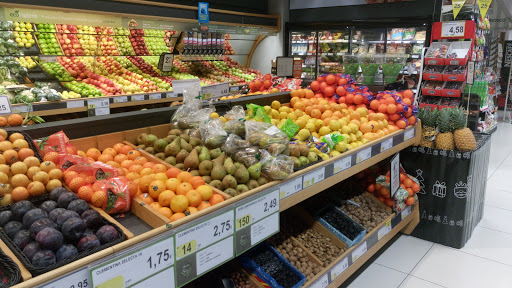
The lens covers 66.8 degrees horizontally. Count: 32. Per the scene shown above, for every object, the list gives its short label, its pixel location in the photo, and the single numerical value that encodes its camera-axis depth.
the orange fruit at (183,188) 1.63
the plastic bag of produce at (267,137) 2.03
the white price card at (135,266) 1.13
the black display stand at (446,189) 3.23
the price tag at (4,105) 2.85
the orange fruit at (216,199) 1.62
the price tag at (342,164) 2.31
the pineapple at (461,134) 3.20
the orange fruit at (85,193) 1.45
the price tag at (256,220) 1.64
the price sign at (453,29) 6.56
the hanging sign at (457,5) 6.40
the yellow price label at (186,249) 1.38
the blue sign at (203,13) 6.85
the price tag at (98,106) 5.04
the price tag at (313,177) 2.06
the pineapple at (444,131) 3.29
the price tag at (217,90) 3.74
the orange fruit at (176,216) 1.49
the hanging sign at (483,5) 6.36
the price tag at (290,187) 1.90
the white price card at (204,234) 1.38
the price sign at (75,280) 1.06
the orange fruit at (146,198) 1.61
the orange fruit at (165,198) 1.59
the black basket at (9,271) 1.00
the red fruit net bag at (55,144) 1.74
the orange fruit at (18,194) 1.43
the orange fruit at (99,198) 1.43
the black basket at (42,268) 1.06
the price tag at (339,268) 2.43
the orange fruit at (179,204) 1.54
